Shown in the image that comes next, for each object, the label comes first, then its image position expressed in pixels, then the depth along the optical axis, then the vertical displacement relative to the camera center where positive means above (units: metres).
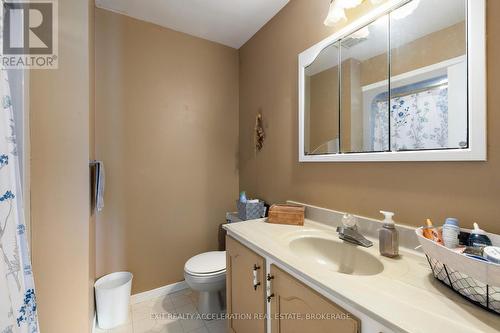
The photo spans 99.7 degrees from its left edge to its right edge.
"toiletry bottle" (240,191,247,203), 1.77 -0.28
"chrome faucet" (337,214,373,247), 1.00 -0.34
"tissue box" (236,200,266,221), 1.71 -0.37
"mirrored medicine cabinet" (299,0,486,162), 0.78 +0.37
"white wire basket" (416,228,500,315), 0.51 -0.31
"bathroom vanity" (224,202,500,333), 0.55 -0.40
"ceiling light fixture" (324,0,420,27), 1.07 +0.83
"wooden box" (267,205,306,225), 1.34 -0.32
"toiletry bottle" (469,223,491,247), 0.69 -0.25
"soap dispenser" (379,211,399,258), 0.87 -0.31
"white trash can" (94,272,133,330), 1.55 -1.03
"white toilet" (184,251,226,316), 1.55 -0.84
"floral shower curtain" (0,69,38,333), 0.65 -0.23
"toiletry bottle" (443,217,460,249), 0.72 -0.24
